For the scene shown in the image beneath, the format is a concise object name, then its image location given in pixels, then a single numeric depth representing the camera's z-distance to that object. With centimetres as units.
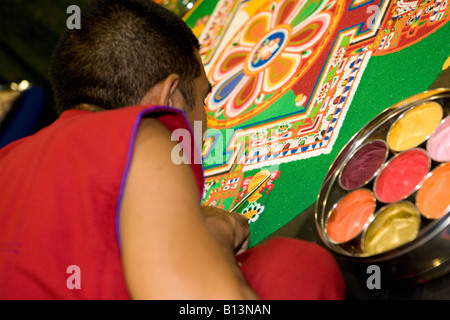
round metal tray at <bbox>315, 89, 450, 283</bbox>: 96
